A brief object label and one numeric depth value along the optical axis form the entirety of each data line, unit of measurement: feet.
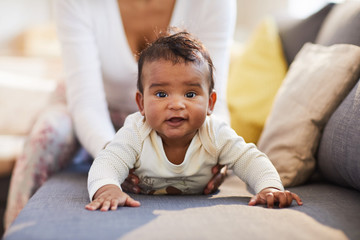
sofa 2.66
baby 3.34
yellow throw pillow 5.27
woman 4.73
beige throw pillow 4.00
